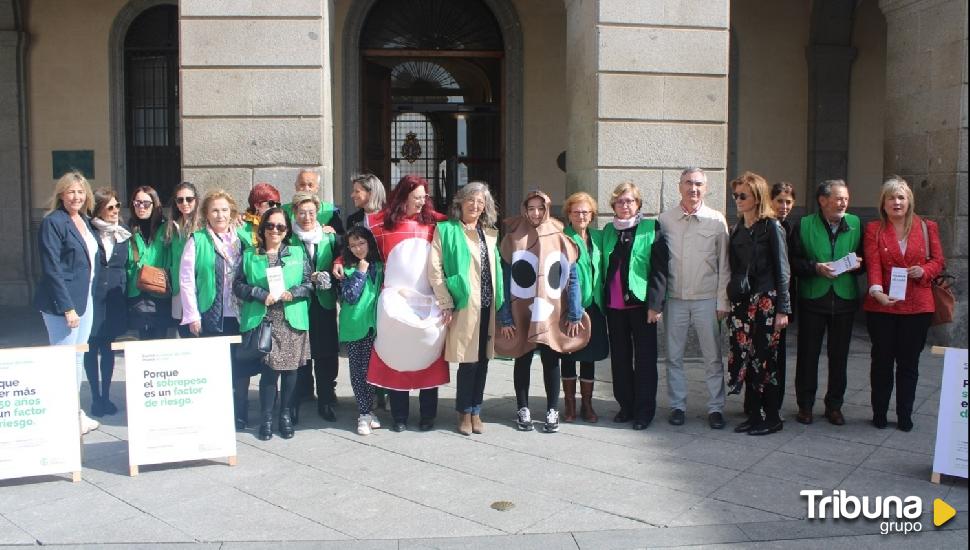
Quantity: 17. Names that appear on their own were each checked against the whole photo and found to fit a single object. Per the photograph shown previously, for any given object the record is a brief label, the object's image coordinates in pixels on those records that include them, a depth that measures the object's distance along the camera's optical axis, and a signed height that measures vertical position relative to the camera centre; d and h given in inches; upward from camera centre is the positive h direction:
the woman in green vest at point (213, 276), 250.7 -18.2
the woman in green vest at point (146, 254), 272.3 -13.3
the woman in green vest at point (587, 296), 263.0 -24.9
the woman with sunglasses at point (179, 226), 265.1 -4.9
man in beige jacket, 261.4 -21.0
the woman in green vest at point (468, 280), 250.5 -19.4
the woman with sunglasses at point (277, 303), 244.7 -25.2
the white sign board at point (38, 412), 211.3 -46.9
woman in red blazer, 255.6 -23.3
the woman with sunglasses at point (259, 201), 279.4 +2.4
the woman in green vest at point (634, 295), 261.0 -24.2
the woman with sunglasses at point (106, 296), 269.4 -25.5
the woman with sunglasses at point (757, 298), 253.0 -24.5
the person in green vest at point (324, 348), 265.9 -40.4
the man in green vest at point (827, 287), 260.2 -22.0
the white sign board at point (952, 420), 212.4 -48.8
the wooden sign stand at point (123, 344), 218.5 -32.9
